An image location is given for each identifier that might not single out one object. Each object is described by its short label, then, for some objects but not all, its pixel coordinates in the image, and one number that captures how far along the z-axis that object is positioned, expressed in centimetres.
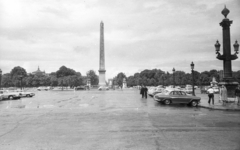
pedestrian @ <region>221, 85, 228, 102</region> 2156
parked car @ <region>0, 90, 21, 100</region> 3347
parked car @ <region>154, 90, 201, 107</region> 2116
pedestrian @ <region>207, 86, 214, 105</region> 2083
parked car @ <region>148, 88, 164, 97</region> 3548
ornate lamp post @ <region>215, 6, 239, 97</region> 2189
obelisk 7269
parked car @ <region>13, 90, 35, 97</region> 3878
